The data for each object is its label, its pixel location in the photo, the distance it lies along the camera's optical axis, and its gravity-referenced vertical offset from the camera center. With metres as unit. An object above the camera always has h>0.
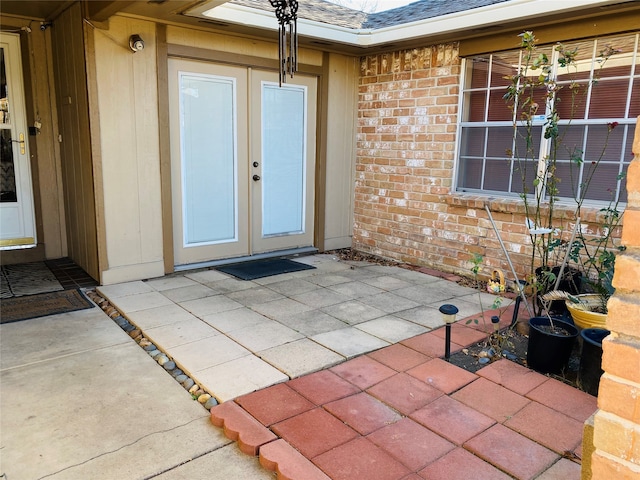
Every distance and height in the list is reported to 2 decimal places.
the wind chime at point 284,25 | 3.22 +0.87
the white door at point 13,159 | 4.86 -0.13
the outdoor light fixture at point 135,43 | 4.12 +0.93
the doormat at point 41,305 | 3.61 -1.27
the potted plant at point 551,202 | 2.78 -0.40
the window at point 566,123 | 3.83 +0.31
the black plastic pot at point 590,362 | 2.48 -1.09
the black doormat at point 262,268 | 4.83 -1.25
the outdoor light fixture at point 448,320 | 2.79 -0.99
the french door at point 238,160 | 4.75 -0.10
